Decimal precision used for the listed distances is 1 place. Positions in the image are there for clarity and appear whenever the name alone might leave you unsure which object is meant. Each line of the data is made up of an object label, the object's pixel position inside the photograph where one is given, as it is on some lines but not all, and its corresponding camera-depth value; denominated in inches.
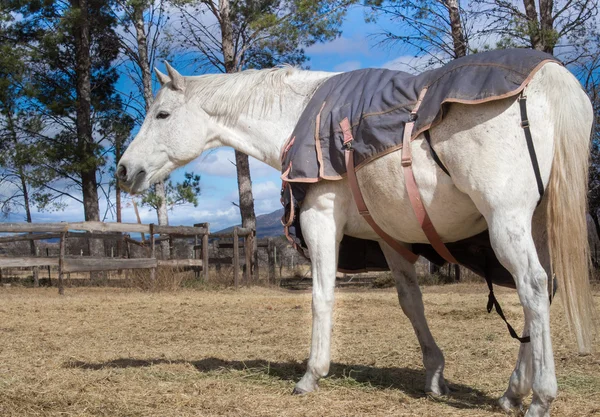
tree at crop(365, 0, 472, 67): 576.1
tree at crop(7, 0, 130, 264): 733.9
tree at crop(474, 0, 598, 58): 498.3
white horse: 113.7
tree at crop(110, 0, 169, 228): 751.7
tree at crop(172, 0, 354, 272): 650.2
